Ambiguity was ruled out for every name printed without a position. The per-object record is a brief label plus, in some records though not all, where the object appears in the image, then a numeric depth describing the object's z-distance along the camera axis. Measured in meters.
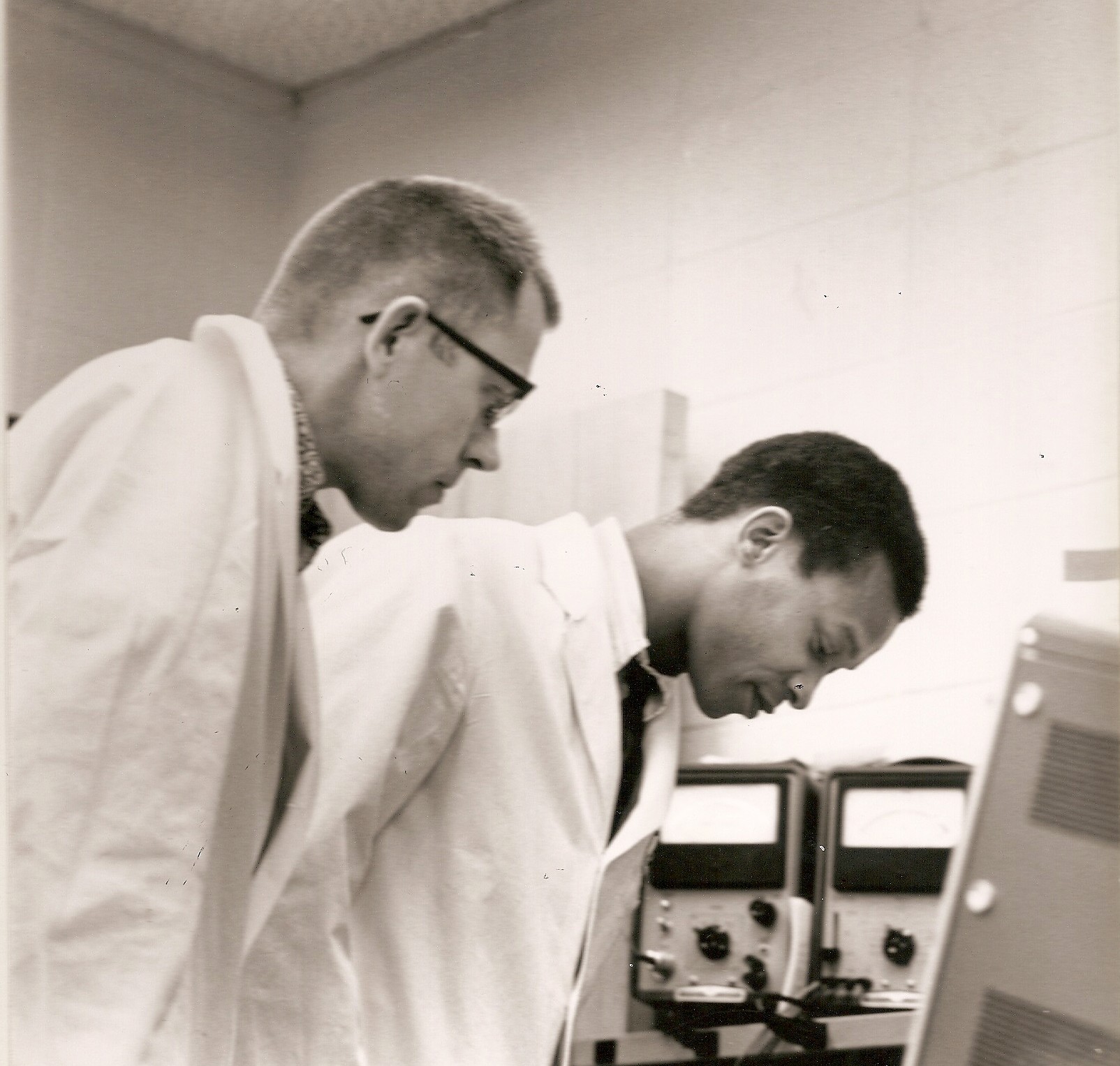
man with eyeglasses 1.23
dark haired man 1.48
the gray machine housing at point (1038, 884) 0.95
